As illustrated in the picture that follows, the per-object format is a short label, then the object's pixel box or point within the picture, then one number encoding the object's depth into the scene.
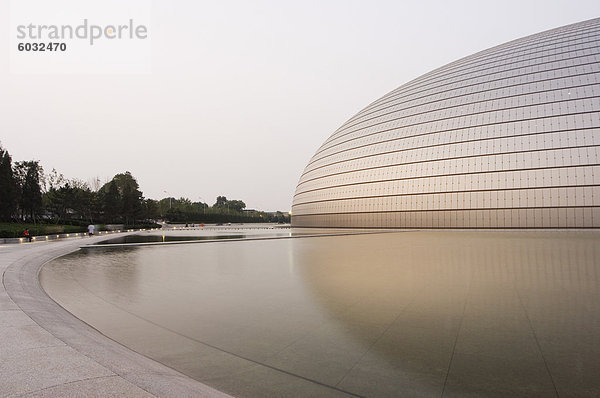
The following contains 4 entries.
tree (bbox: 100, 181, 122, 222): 50.41
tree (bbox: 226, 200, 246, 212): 185.82
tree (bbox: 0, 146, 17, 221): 33.53
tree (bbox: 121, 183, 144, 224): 51.84
